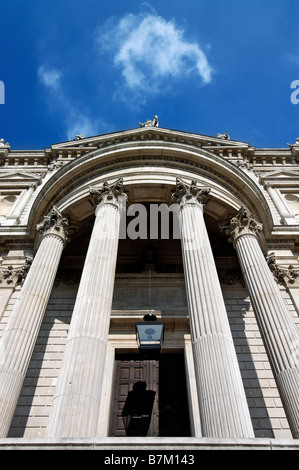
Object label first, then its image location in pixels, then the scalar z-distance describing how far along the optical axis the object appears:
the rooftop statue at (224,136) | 22.75
